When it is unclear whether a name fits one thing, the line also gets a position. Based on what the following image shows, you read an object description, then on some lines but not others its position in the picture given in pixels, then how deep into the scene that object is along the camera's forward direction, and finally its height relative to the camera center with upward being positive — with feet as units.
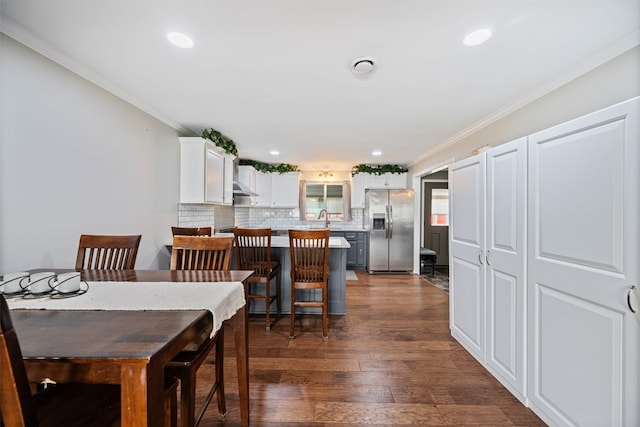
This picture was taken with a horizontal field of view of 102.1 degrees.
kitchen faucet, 20.12 -0.20
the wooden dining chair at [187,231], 9.69 -0.64
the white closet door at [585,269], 3.69 -0.89
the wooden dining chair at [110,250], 5.97 -0.87
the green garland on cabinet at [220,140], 11.40 +3.47
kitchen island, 10.53 -2.79
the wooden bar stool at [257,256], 9.07 -1.54
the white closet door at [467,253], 6.96 -1.10
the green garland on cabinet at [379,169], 18.76 +3.30
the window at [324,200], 20.24 +1.13
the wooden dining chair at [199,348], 3.67 -2.13
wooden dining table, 2.25 -1.25
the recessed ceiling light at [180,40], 5.14 +3.57
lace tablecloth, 3.46 -1.23
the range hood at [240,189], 14.76 +1.45
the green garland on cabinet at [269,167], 18.16 +3.44
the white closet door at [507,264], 5.57 -1.14
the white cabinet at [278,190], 19.16 +1.82
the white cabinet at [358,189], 19.17 +1.89
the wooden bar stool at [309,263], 8.52 -1.71
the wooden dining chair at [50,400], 1.88 -2.15
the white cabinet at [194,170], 10.92 +1.87
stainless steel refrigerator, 18.06 -1.65
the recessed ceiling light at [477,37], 4.94 +3.51
